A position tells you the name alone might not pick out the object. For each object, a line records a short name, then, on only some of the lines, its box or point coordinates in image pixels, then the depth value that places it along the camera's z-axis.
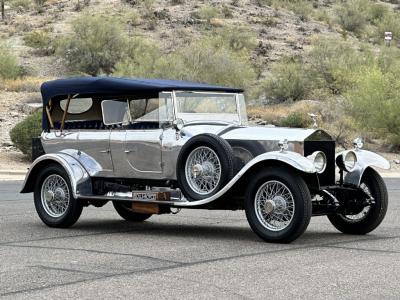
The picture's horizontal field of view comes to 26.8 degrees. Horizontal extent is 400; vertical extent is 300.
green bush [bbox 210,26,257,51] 58.28
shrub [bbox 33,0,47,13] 70.59
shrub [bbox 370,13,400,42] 71.62
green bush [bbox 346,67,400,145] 35.28
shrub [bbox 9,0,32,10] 73.27
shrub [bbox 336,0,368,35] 74.00
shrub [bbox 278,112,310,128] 36.81
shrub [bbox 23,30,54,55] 57.45
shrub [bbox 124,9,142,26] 64.62
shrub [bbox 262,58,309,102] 47.31
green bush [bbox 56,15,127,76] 51.72
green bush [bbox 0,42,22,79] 47.16
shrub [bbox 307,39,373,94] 44.72
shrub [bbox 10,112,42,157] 29.70
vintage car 10.30
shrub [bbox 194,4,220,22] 66.56
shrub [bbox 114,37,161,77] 44.50
